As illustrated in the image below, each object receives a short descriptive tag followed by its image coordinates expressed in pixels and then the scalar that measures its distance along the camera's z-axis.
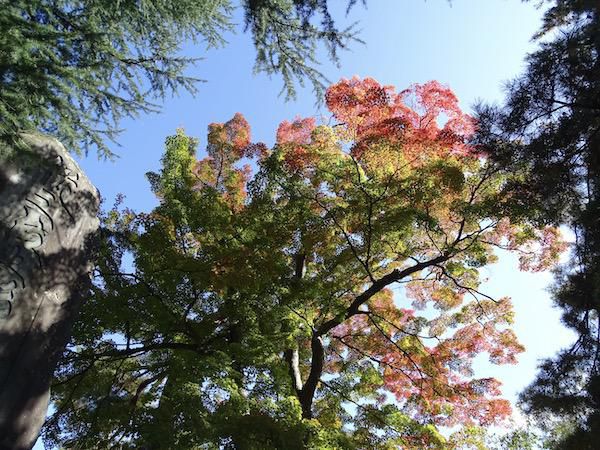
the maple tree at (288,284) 7.53
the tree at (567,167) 4.43
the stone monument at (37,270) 4.39
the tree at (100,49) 4.59
